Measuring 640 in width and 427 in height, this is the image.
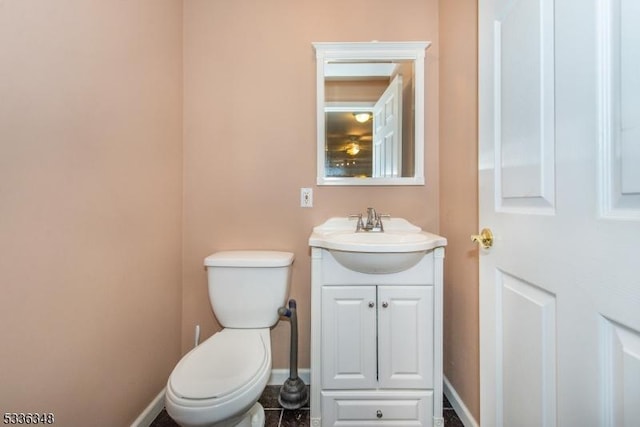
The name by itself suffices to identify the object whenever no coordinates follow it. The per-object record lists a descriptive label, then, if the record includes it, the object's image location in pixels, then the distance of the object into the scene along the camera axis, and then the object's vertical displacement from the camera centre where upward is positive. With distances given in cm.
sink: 116 -14
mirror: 166 +53
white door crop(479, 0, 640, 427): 45 +1
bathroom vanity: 127 -57
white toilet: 98 -59
